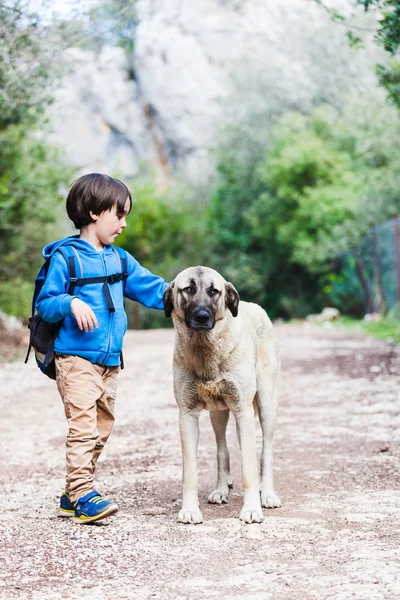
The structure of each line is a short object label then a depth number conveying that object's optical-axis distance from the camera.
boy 7.98
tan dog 7.90
